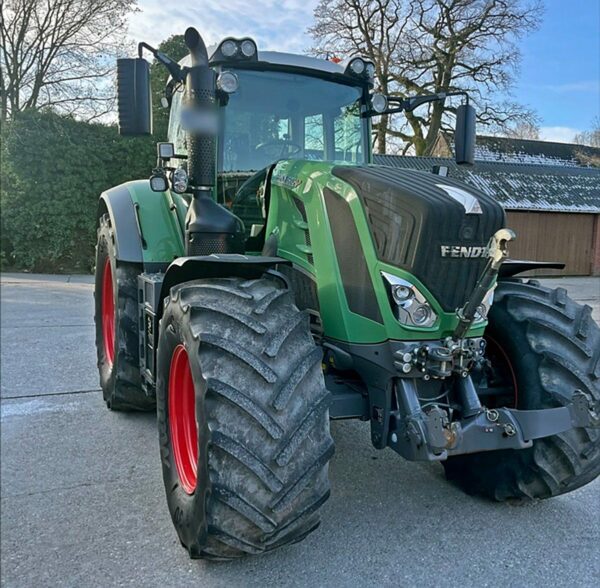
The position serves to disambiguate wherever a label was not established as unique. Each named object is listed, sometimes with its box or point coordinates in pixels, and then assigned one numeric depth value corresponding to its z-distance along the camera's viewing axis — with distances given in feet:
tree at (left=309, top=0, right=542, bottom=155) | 74.54
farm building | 65.98
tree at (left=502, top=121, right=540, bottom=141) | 82.99
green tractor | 6.96
